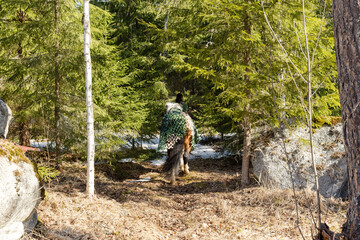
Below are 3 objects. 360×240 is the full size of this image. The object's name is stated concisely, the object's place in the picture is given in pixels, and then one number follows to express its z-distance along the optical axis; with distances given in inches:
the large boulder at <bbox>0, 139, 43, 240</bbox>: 143.9
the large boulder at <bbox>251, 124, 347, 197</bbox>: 261.3
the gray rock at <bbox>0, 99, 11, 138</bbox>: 171.0
